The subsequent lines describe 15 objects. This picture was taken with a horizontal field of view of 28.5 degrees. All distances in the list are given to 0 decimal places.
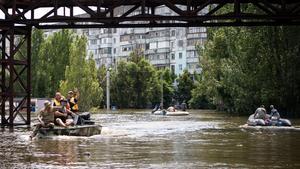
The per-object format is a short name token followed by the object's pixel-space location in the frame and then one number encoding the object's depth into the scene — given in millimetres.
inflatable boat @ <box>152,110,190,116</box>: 67125
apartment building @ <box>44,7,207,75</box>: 136125
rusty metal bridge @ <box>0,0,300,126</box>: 29422
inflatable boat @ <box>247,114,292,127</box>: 35406
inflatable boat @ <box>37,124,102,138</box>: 24078
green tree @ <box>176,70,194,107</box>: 120775
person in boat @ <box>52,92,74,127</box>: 24844
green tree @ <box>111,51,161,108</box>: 116875
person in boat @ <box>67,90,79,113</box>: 27109
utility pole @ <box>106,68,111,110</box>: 109125
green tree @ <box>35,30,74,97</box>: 91250
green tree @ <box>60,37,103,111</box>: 73250
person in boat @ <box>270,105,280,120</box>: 36406
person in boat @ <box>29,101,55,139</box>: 23922
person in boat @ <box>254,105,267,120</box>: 36469
